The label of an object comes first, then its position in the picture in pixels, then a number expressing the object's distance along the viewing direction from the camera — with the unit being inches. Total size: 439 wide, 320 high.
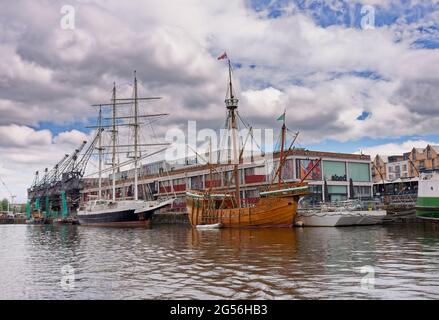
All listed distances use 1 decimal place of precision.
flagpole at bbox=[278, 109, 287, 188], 2411.4
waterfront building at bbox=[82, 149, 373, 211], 3282.5
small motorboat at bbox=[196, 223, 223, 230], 2432.3
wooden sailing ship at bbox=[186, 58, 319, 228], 2221.9
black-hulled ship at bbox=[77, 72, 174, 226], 3198.8
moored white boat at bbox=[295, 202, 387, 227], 2274.9
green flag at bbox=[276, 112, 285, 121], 2307.6
